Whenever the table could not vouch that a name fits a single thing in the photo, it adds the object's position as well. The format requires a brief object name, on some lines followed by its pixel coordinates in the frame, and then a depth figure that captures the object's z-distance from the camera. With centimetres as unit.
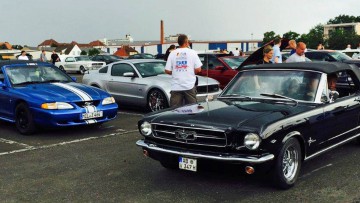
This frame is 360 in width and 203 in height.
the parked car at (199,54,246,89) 1362
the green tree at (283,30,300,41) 12494
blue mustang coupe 787
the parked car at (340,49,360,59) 1904
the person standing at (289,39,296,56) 1115
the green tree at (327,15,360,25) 14700
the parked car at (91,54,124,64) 3644
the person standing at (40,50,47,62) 2247
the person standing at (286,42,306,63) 898
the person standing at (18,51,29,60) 1740
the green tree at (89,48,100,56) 11162
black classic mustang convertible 441
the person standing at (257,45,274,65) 888
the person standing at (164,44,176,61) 1270
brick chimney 10149
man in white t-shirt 730
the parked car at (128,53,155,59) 3962
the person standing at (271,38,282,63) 1074
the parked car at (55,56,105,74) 3103
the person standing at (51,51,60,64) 2806
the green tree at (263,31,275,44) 12712
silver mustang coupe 1052
